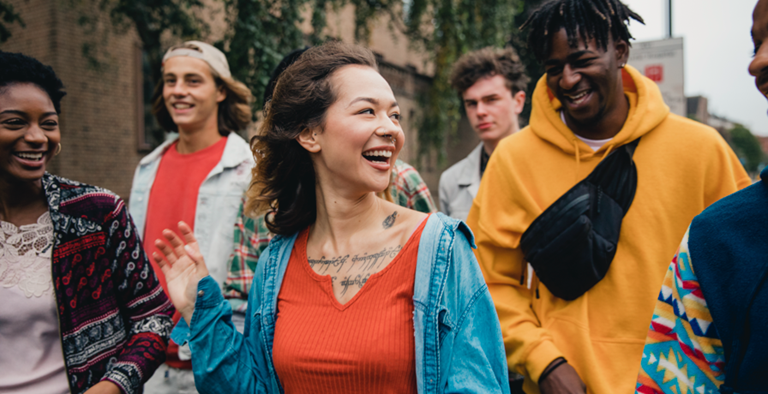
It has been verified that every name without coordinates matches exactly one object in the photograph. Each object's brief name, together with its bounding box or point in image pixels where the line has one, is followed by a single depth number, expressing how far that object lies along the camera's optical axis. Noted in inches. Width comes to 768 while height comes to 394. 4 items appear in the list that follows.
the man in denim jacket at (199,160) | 118.9
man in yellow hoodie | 75.6
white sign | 211.6
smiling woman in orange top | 59.4
